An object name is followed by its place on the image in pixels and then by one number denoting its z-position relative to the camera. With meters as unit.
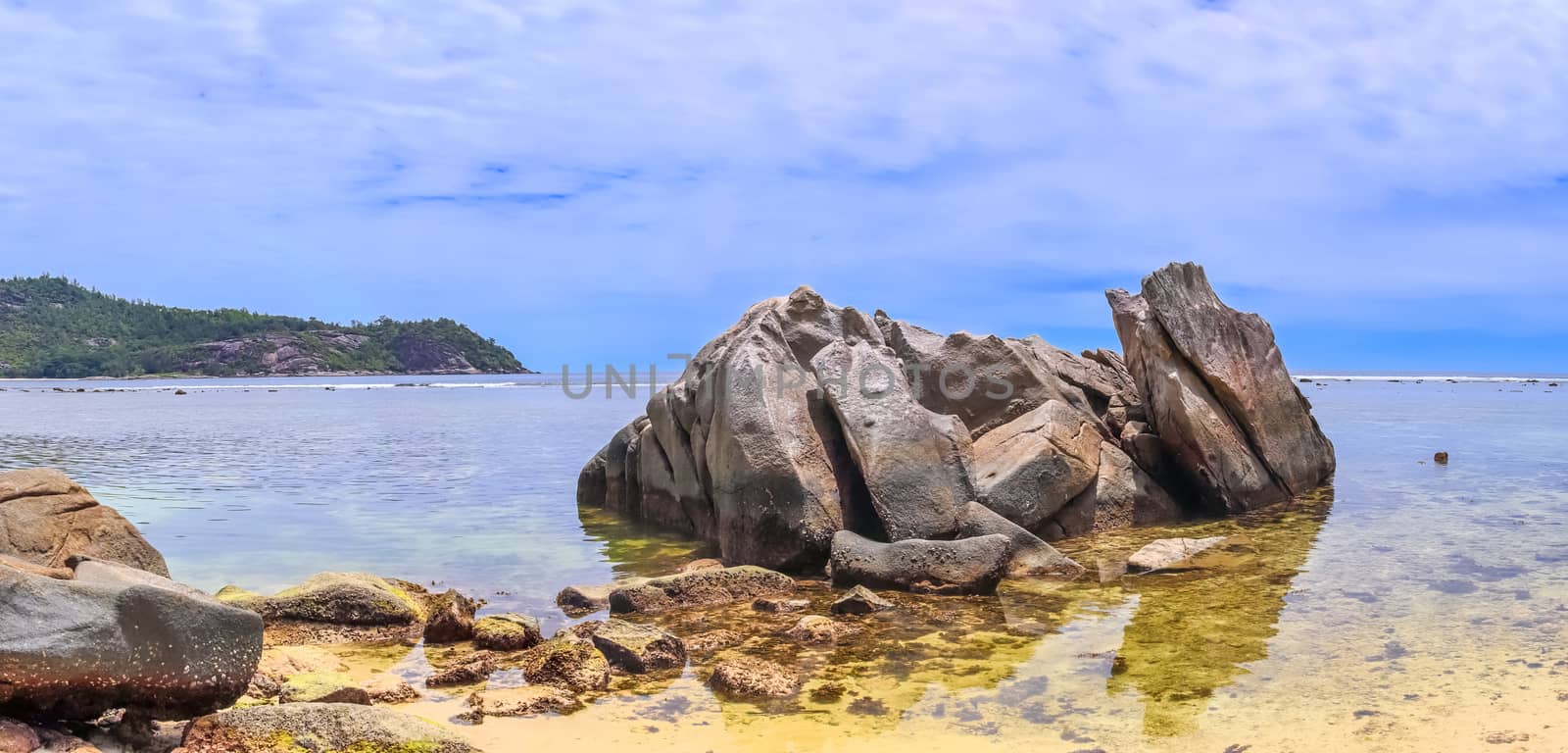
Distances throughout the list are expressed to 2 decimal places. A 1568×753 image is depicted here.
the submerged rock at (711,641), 8.59
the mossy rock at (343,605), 9.57
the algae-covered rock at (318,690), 6.89
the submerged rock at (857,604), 9.76
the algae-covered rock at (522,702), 6.92
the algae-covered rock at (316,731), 5.46
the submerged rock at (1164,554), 11.76
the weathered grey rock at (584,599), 10.47
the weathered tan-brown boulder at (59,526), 9.52
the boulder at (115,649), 5.06
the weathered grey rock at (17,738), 4.87
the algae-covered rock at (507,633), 8.62
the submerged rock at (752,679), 7.31
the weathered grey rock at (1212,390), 16.16
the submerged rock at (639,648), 7.93
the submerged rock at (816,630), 8.77
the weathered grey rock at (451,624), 9.03
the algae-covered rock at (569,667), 7.50
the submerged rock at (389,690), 7.18
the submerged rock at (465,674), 7.71
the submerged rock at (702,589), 10.27
